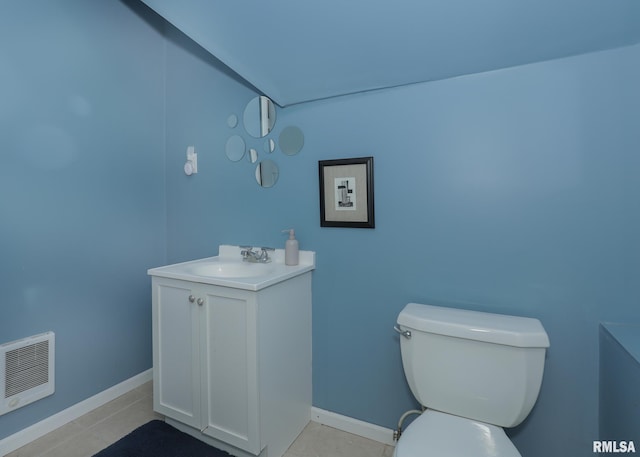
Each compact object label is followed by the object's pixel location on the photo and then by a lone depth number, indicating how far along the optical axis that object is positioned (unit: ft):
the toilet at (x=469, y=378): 3.21
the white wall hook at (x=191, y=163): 6.68
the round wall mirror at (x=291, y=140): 5.50
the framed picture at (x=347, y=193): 4.92
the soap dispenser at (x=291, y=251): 5.33
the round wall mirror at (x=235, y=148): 6.13
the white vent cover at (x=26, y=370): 4.63
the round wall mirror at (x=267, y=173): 5.77
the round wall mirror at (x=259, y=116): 5.80
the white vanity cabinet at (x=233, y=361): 4.28
